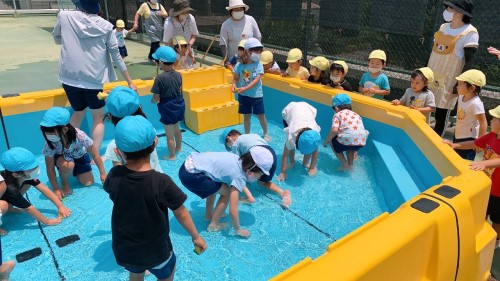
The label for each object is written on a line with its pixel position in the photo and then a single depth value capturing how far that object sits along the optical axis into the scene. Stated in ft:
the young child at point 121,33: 28.02
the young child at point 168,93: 13.21
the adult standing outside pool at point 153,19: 27.67
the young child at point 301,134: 12.15
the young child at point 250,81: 15.14
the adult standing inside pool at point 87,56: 12.40
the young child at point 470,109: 10.67
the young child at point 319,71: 16.56
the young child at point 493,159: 8.79
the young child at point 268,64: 18.30
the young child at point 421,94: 13.04
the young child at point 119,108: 10.07
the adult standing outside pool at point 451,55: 12.87
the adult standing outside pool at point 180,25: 19.34
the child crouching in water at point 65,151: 10.71
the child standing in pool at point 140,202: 6.10
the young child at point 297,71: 18.33
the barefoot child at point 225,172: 9.76
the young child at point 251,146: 10.42
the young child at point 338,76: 15.72
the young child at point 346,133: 13.21
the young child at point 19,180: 9.69
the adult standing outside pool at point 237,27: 18.08
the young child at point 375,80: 14.94
